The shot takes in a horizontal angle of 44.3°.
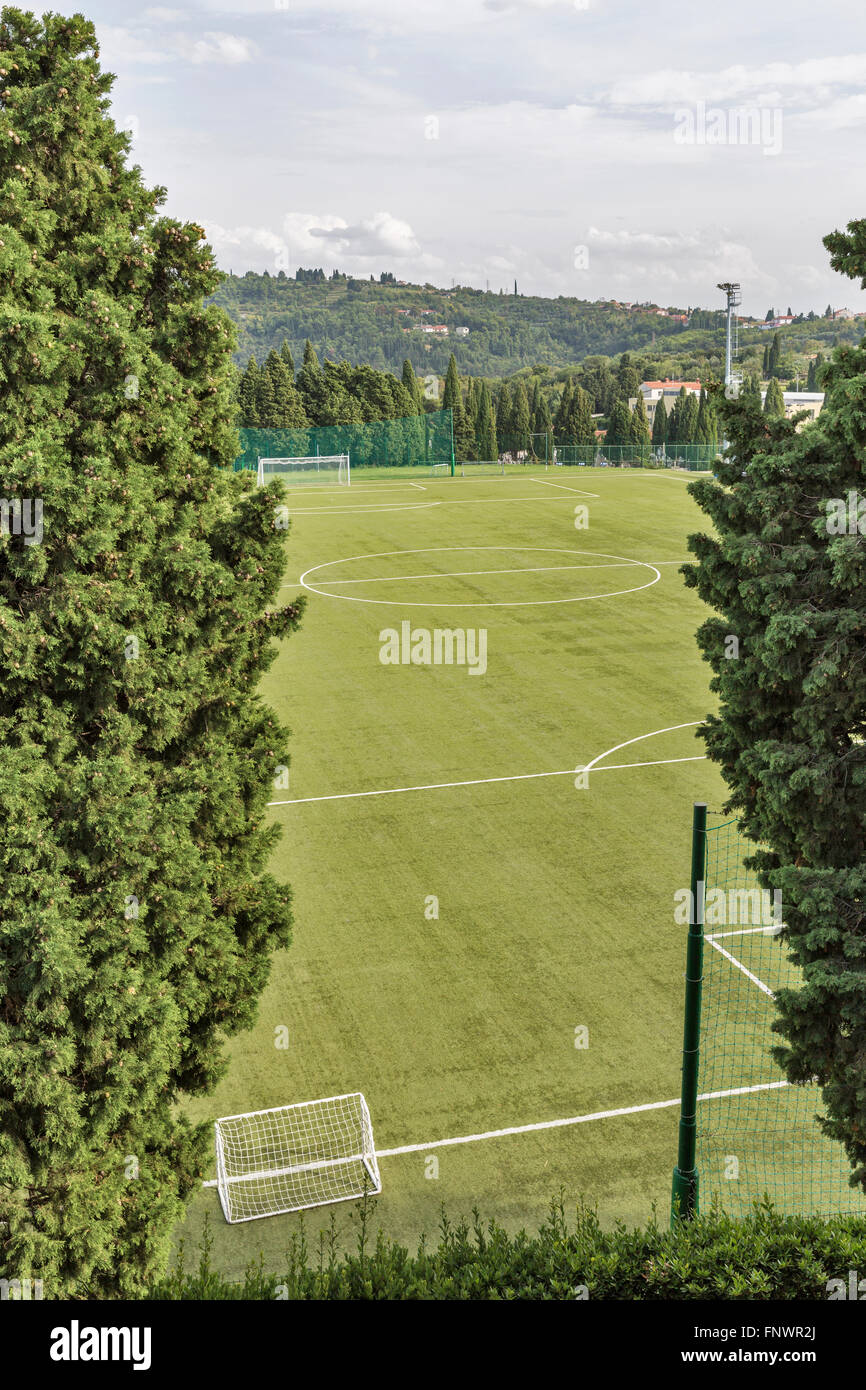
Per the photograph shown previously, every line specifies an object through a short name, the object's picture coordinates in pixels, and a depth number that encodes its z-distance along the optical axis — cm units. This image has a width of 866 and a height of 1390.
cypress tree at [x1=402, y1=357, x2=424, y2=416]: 10031
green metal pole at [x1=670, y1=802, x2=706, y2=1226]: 855
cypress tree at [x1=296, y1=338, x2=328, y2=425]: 9438
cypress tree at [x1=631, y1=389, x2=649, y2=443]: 10244
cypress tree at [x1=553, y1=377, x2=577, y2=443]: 10538
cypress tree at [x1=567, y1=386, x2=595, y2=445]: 10475
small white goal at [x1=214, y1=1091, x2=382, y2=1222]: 955
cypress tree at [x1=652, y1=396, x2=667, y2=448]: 10588
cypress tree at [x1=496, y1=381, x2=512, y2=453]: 10769
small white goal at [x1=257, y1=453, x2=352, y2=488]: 7525
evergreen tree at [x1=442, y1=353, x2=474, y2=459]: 10194
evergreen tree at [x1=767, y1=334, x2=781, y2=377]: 13244
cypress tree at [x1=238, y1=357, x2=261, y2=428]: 9175
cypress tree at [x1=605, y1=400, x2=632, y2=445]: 10256
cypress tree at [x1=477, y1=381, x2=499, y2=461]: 10131
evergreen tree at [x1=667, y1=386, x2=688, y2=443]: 10131
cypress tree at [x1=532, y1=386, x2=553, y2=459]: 10394
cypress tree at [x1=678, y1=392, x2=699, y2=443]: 9875
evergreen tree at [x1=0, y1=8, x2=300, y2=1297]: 670
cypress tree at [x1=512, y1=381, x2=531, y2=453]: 10700
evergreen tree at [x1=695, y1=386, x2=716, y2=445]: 9800
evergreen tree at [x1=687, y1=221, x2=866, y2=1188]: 672
